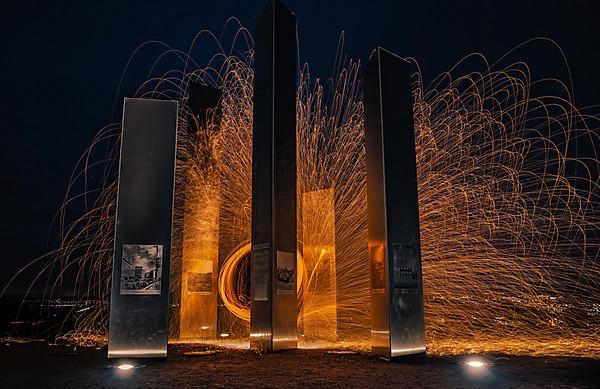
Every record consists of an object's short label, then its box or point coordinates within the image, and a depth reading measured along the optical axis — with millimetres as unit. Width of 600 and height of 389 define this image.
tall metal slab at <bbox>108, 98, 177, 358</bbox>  9594
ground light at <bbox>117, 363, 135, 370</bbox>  8398
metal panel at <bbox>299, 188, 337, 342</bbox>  13305
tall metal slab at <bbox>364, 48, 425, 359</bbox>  9750
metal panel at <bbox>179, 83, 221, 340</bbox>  14477
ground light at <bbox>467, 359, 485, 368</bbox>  8375
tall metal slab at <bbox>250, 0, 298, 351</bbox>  10977
